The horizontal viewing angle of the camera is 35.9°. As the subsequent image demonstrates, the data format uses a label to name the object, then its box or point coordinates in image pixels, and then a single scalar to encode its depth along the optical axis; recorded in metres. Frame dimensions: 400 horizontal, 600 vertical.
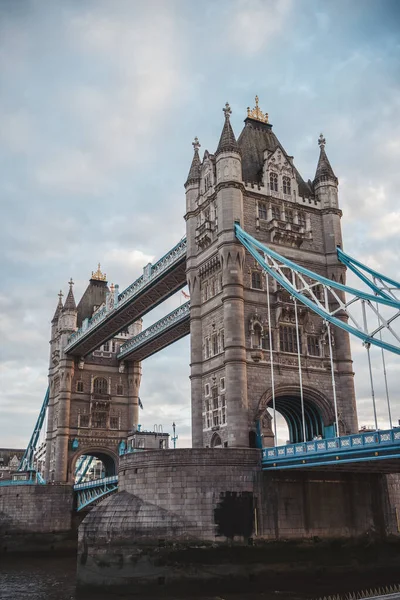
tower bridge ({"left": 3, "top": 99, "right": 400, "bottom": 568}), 32.59
